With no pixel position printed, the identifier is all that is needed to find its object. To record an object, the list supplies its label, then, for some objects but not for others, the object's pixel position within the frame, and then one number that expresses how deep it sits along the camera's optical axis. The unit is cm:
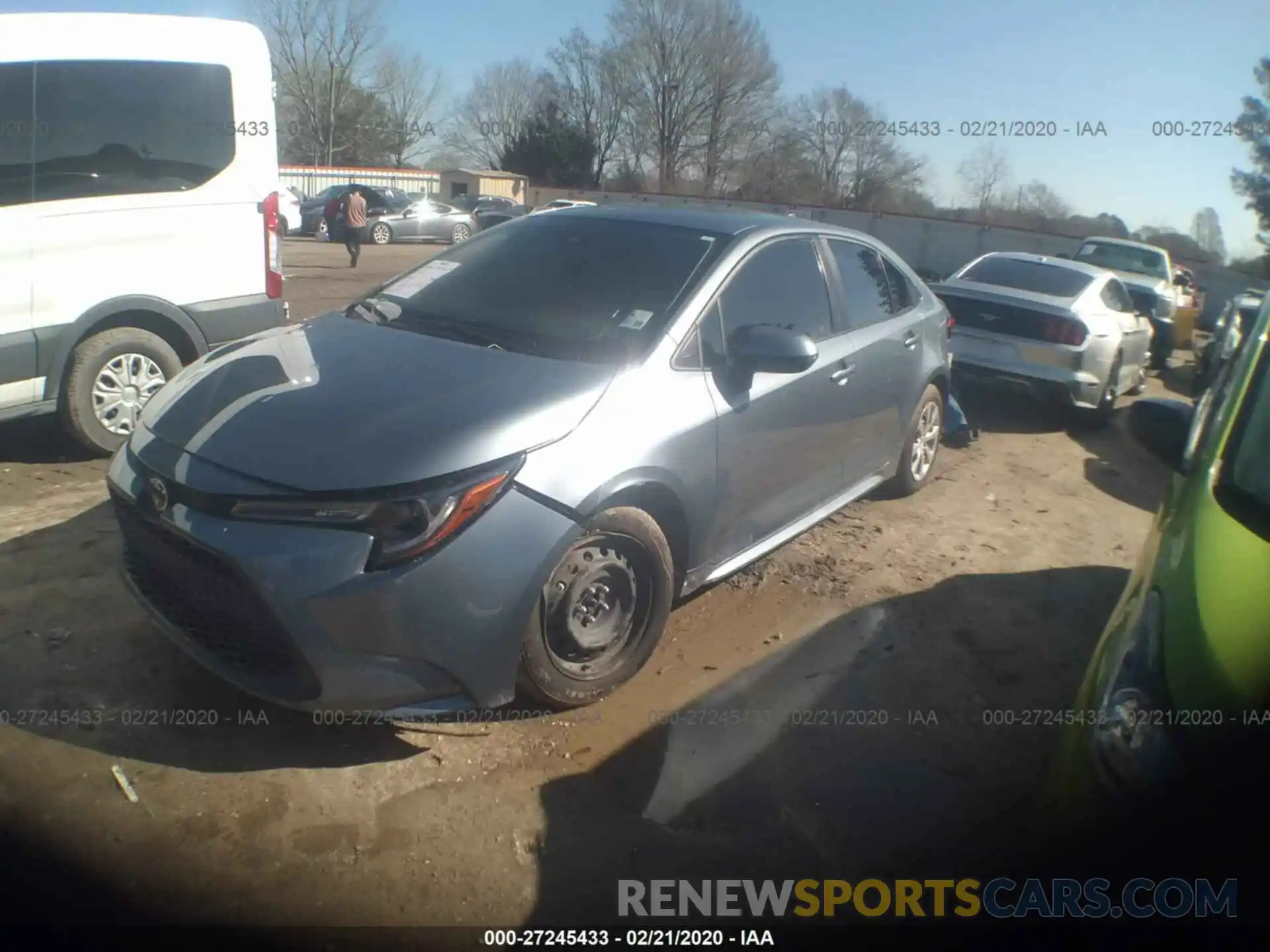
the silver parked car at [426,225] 2608
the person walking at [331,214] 2406
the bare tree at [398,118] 6072
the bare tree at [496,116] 6586
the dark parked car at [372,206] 2603
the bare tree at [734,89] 5216
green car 195
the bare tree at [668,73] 5250
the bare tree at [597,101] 5853
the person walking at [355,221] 1686
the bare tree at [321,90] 5353
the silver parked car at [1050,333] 782
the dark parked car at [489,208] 2767
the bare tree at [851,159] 4312
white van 507
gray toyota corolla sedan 277
